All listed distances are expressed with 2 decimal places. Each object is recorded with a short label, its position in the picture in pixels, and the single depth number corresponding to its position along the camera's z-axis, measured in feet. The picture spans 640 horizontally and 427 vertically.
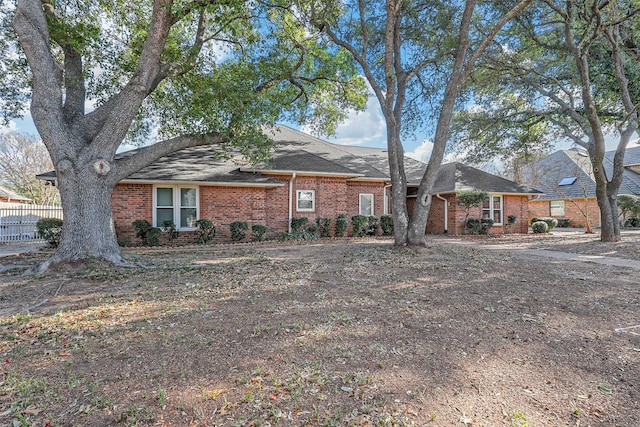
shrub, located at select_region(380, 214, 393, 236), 50.54
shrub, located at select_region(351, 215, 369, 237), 48.83
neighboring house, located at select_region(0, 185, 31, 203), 71.13
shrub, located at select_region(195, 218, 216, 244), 39.86
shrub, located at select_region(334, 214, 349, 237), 47.88
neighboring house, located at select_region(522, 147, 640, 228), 75.92
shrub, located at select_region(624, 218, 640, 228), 65.00
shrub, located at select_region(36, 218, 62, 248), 35.55
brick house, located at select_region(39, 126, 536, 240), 39.63
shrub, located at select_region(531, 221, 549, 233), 56.29
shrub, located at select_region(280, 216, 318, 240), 44.21
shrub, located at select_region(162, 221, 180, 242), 39.01
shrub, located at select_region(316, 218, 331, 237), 47.34
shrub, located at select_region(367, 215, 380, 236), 50.12
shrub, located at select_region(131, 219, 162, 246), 37.47
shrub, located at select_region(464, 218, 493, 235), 52.75
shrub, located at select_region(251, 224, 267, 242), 42.37
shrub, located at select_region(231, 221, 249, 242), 41.37
